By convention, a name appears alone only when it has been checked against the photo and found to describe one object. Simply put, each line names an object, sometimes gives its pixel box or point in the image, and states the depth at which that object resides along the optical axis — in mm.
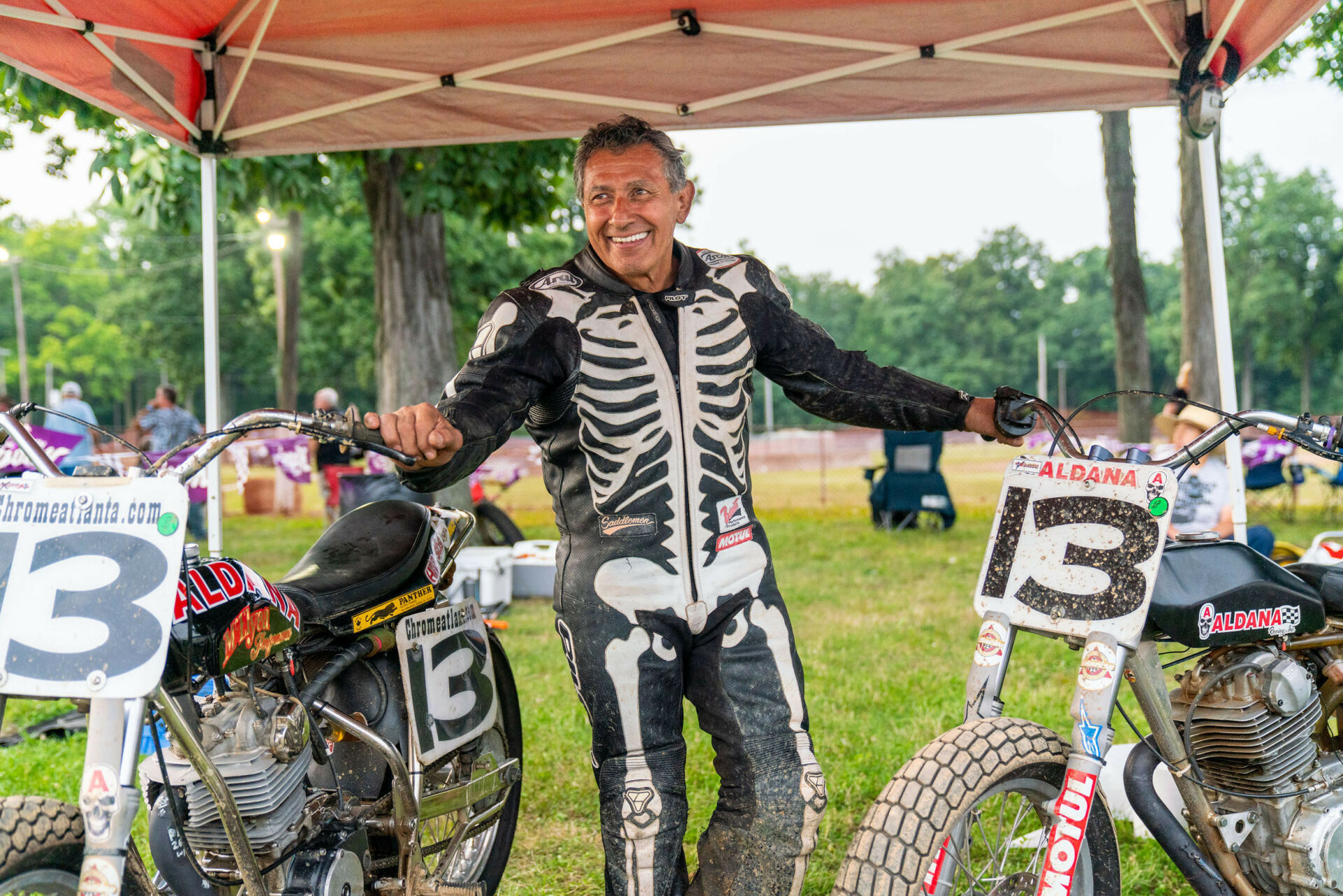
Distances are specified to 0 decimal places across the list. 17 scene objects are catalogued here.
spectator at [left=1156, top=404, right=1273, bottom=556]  6484
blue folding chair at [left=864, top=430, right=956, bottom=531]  11195
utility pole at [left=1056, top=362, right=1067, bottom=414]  55031
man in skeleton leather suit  2238
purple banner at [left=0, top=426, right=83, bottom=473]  6544
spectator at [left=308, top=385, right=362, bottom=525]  10656
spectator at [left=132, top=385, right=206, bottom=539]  12383
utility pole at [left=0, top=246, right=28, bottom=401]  39000
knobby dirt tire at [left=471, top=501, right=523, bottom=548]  8430
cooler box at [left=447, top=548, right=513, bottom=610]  6961
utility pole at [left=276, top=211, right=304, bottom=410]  19703
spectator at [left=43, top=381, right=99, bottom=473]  7711
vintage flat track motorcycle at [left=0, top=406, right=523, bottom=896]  1643
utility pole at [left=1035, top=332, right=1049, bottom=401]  50406
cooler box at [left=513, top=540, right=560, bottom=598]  7523
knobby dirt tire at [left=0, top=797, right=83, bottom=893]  1647
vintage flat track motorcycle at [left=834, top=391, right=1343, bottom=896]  1929
